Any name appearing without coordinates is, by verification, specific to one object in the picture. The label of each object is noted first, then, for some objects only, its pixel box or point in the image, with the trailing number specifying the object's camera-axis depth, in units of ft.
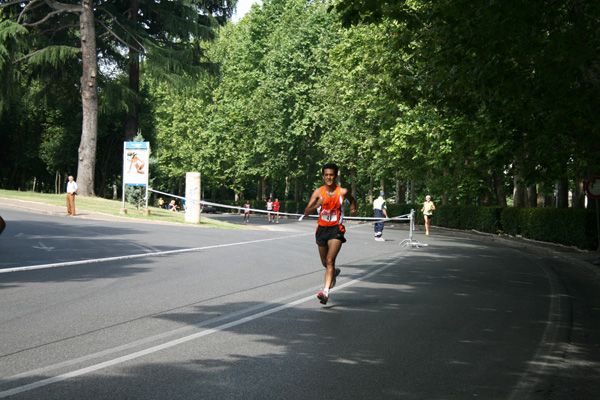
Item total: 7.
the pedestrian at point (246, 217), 157.15
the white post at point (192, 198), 101.19
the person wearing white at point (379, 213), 85.30
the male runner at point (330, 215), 30.91
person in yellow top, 111.45
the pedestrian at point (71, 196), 84.94
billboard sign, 97.45
